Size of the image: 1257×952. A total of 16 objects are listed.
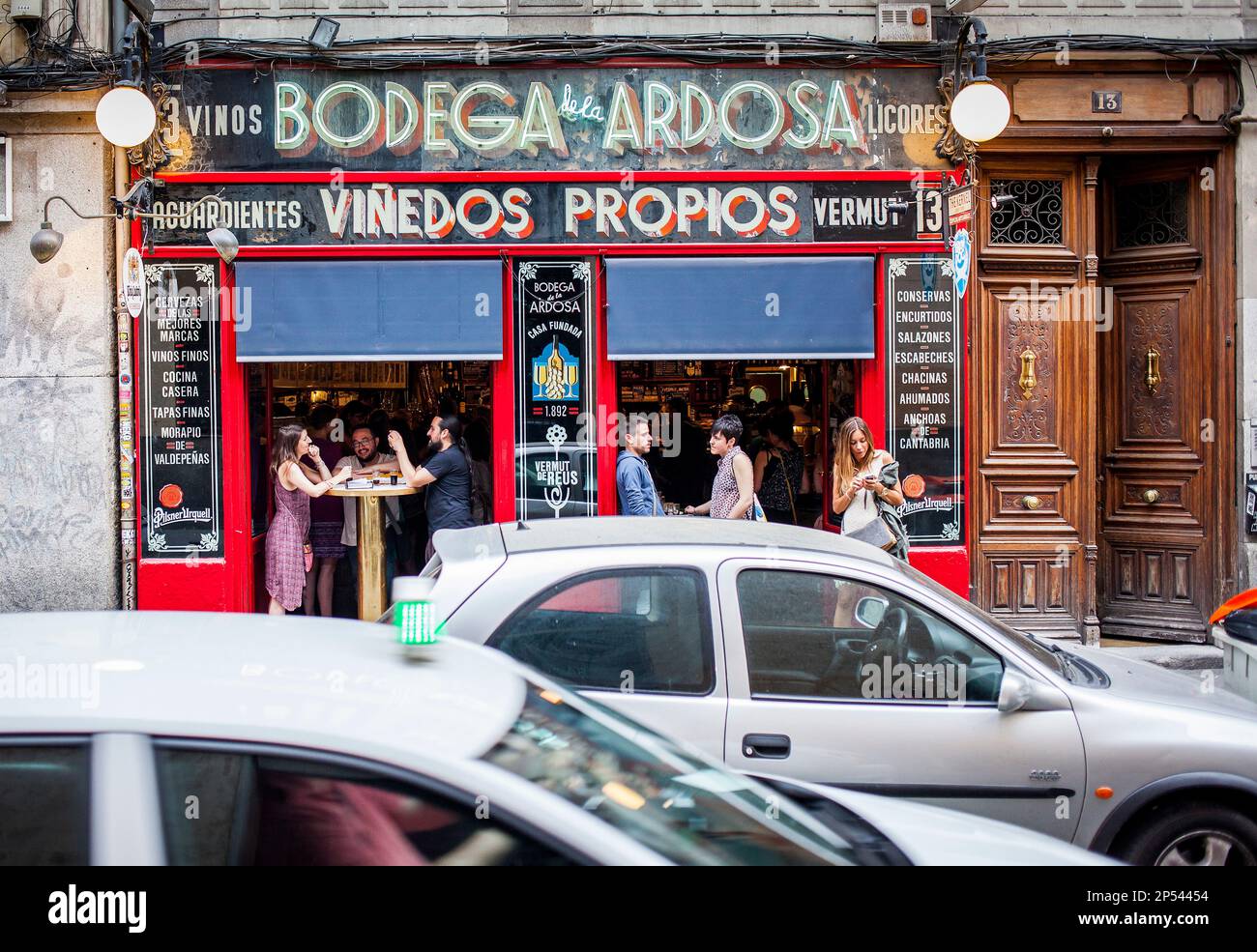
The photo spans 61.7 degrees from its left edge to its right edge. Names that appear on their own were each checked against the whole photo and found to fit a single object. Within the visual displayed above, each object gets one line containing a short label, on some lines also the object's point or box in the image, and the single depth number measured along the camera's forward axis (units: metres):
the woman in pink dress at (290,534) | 8.93
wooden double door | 9.50
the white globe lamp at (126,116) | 8.58
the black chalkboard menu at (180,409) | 9.20
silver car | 4.00
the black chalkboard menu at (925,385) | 9.42
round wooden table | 9.31
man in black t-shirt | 9.03
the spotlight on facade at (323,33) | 9.09
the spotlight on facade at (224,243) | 8.70
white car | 2.06
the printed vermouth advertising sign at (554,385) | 9.41
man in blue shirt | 8.62
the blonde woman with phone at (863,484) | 7.91
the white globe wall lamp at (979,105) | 8.65
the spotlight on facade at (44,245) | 8.51
